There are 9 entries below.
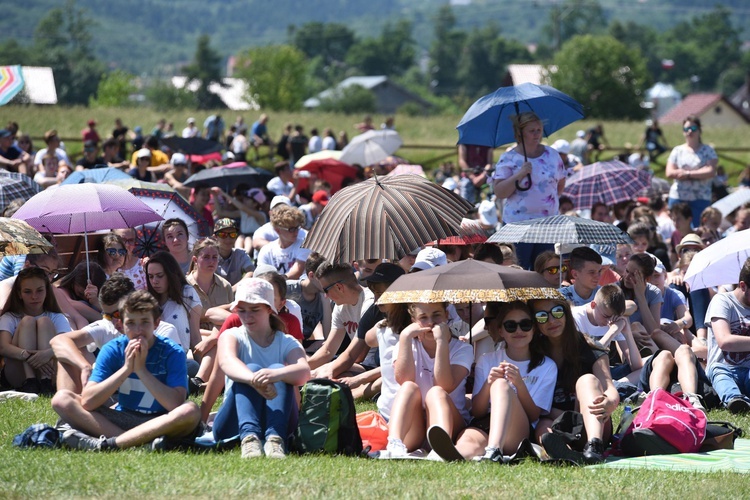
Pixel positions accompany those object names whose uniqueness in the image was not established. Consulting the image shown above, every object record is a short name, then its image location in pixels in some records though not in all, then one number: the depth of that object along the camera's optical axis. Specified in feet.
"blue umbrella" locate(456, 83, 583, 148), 70.33
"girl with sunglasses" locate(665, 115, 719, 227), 94.53
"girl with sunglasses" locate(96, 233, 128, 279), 66.85
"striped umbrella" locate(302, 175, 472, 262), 59.00
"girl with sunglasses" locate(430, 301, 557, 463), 43.11
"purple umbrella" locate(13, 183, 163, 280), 67.51
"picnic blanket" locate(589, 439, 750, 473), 42.16
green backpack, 44.37
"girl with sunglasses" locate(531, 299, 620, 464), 42.88
